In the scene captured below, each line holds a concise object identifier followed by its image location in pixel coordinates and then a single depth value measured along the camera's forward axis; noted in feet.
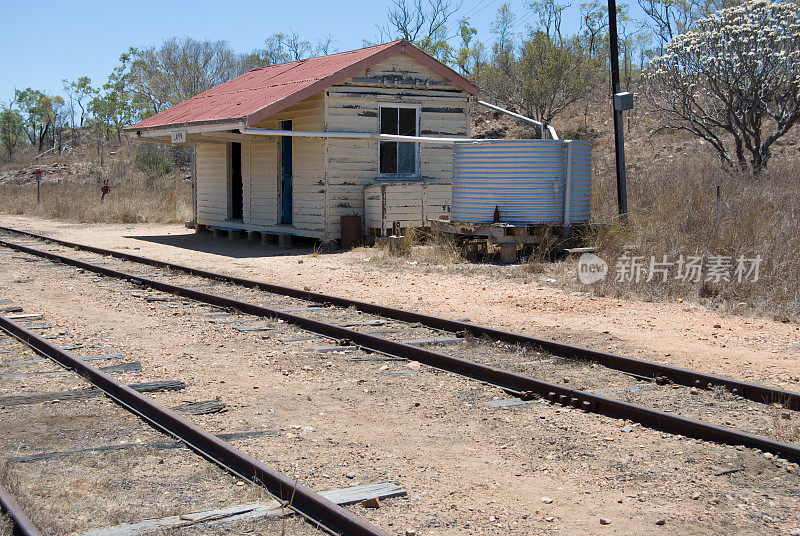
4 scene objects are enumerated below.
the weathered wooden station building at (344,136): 59.21
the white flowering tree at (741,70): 73.41
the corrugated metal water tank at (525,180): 49.85
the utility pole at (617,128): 52.75
